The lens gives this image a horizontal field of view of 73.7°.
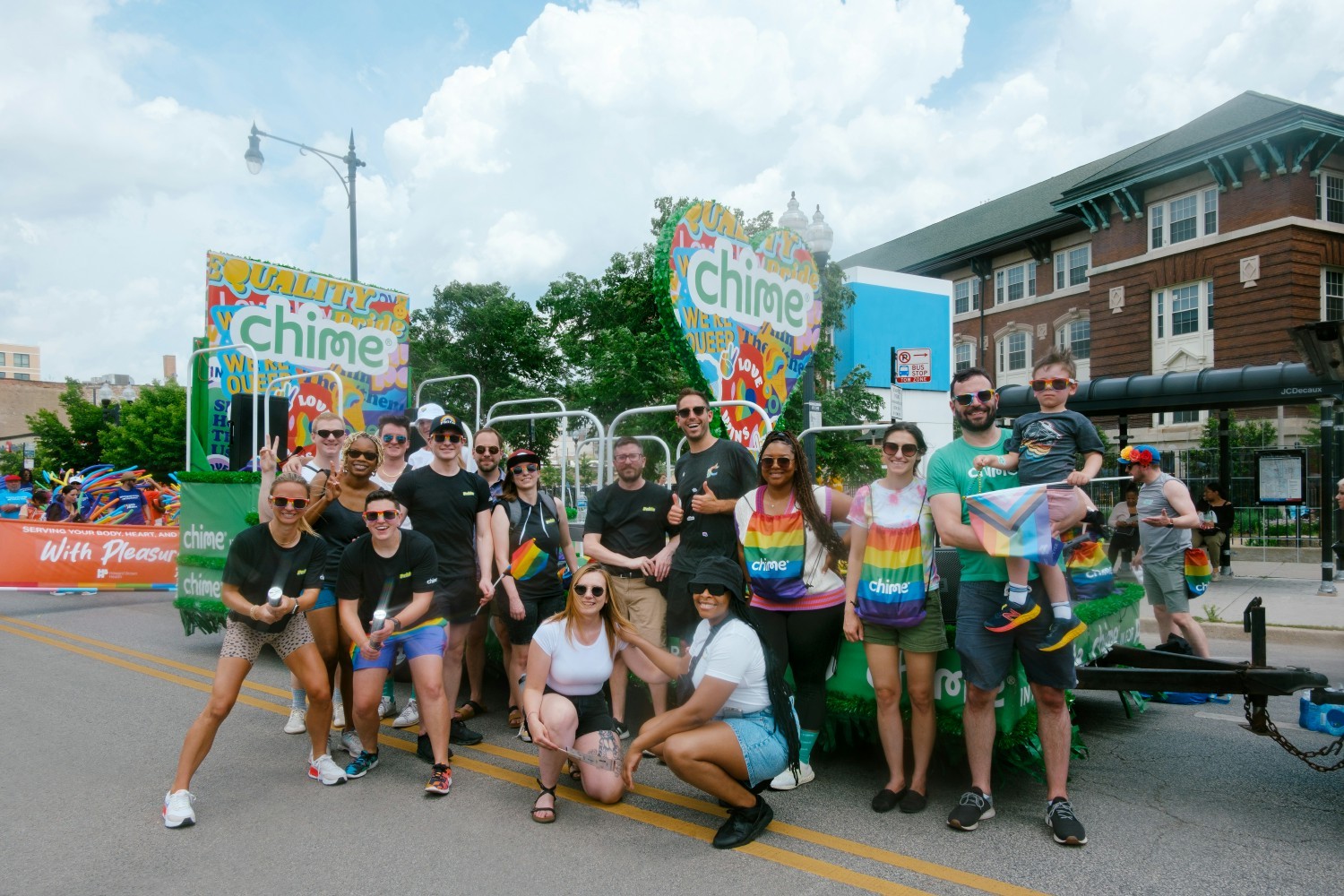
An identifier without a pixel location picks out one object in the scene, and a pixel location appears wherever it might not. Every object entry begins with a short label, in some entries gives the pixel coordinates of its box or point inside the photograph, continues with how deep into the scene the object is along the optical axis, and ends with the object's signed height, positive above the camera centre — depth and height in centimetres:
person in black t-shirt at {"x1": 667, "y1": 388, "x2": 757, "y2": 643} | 491 -21
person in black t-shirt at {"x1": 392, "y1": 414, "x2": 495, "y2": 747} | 532 -41
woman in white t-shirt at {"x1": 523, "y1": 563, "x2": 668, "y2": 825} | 423 -110
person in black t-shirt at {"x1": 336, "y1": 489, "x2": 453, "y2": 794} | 461 -78
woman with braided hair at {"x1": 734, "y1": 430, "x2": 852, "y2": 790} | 446 -57
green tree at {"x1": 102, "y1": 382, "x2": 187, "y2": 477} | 3303 +103
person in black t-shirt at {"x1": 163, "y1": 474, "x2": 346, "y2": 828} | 431 -74
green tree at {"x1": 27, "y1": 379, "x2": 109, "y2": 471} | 3903 +105
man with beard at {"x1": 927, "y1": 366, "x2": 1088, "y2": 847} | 386 -81
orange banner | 1266 -136
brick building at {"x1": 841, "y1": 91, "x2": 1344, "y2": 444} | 2556 +664
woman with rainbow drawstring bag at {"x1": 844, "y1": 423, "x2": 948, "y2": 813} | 412 -65
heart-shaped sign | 753 +140
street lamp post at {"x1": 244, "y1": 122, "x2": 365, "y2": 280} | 1625 +568
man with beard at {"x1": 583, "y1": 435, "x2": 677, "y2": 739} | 519 -48
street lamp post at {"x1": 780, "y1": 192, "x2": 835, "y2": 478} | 949 +250
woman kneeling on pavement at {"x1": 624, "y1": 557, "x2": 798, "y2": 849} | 383 -116
